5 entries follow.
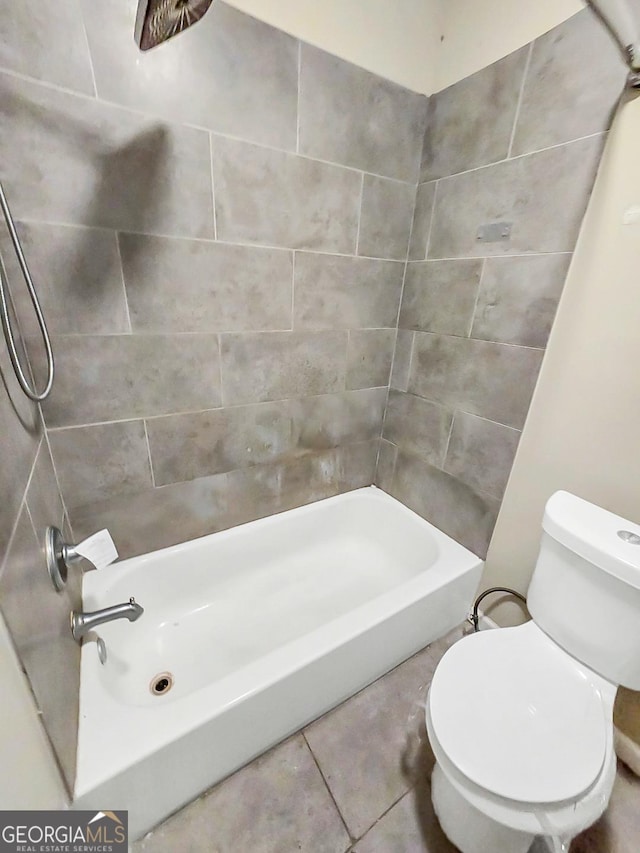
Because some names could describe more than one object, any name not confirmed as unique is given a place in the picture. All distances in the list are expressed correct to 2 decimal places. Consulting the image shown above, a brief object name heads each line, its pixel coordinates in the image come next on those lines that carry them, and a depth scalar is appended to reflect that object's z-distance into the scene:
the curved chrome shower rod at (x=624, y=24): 0.72
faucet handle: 0.86
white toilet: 0.73
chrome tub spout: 1.00
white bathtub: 0.86
